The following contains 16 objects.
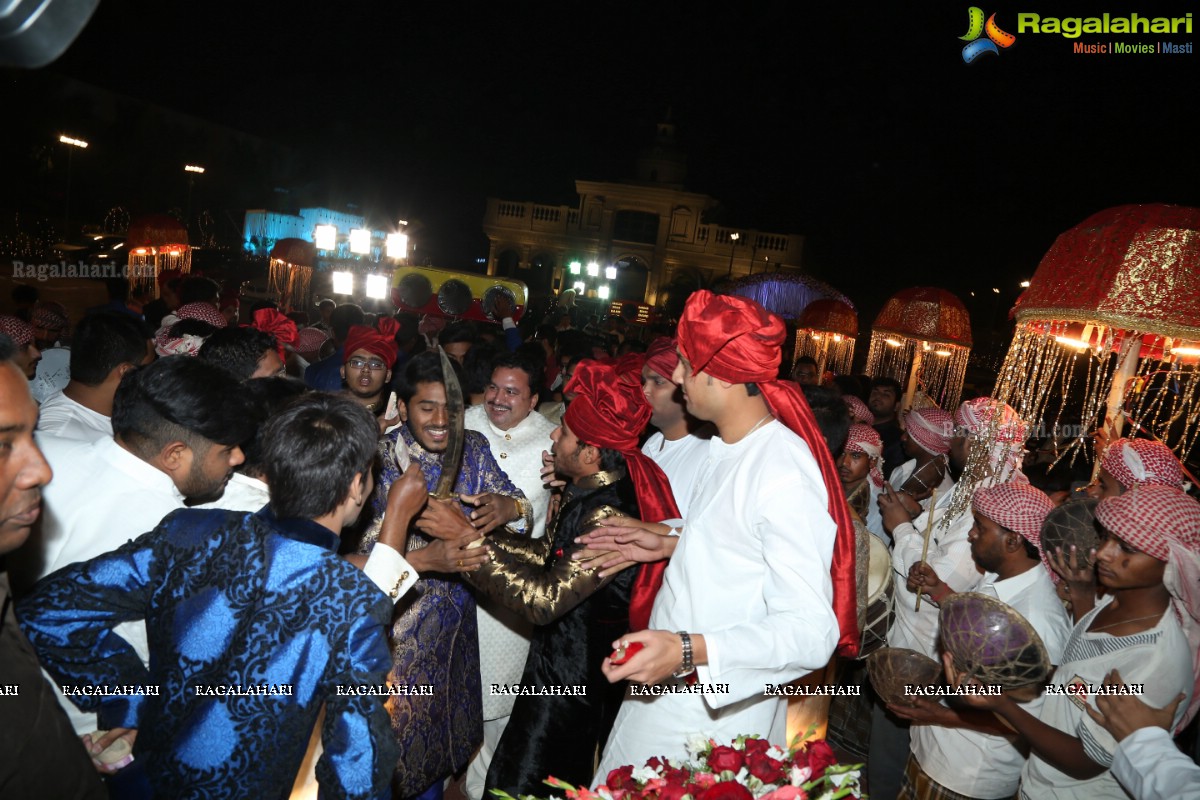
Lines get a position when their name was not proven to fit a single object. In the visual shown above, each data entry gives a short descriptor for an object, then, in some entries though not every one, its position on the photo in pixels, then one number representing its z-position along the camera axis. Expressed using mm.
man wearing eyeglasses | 4910
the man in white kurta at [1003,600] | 2914
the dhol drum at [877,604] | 3494
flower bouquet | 1466
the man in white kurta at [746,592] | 1948
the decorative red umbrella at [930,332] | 8391
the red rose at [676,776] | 1529
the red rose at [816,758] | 1565
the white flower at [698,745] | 1713
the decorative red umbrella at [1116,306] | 3545
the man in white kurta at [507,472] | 3840
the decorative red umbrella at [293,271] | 14930
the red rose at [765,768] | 1517
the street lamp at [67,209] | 19395
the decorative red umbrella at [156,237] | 11312
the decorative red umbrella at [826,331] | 10578
